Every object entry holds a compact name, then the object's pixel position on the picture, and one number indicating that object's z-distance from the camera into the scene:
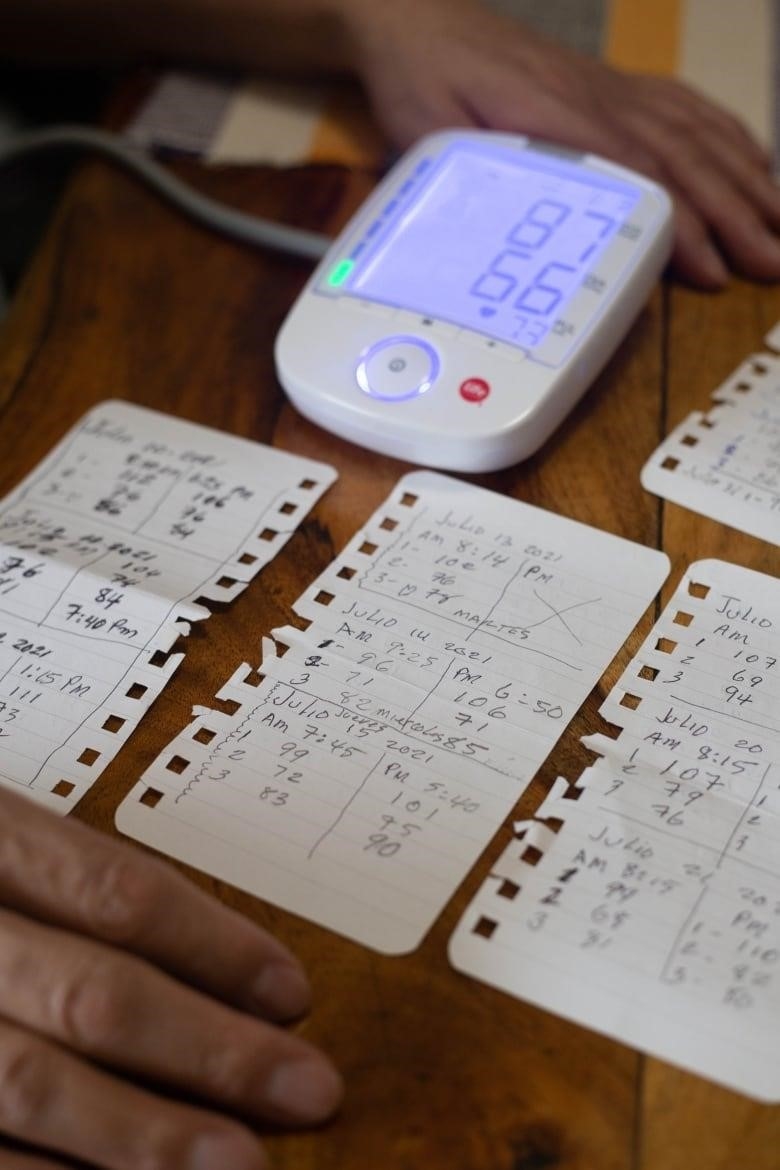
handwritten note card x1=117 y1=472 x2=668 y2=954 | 0.48
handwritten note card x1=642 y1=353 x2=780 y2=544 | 0.62
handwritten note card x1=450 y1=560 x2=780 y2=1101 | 0.44
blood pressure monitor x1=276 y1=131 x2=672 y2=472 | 0.64
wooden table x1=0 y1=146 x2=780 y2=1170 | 0.42
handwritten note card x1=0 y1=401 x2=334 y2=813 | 0.54
